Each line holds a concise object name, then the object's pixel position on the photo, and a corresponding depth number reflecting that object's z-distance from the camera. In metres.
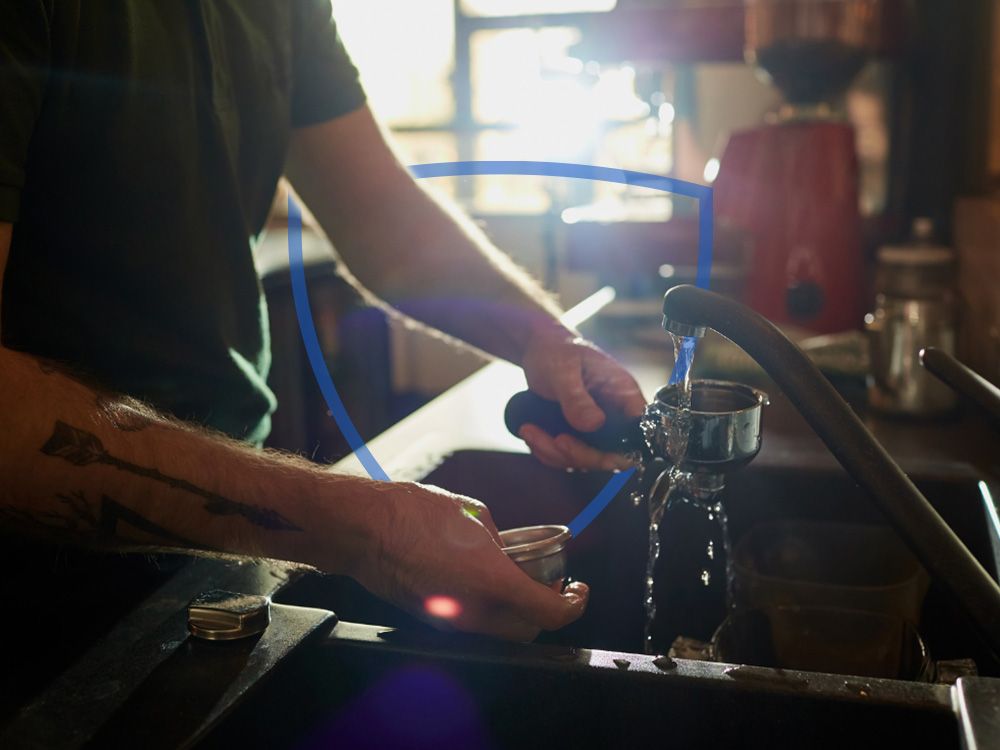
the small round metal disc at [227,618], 0.63
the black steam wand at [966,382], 0.73
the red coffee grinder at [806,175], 1.81
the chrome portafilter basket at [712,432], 0.71
